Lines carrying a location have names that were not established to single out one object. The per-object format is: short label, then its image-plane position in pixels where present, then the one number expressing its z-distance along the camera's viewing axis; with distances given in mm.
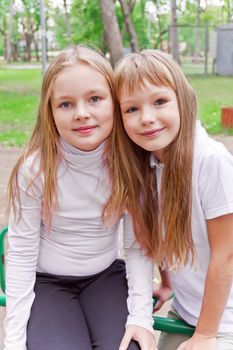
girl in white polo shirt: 1552
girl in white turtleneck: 1643
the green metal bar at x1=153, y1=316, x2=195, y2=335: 1762
